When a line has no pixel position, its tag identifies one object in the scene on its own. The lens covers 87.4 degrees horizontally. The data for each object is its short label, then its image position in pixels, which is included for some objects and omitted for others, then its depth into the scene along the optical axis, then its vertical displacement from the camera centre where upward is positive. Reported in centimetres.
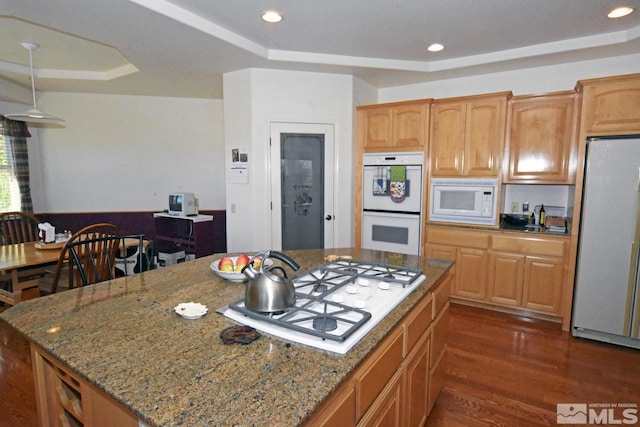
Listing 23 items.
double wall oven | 370 -25
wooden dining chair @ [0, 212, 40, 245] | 333 -55
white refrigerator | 270 -52
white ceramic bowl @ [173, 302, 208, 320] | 124 -50
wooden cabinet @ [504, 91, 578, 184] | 312 +40
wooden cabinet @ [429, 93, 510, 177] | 334 +46
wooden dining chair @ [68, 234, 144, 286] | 249 -61
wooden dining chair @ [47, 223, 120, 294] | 222 -64
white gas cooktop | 107 -49
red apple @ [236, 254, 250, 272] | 170 -43
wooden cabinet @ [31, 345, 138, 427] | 99 -74
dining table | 251 -64
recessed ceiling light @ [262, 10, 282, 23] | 252 +124
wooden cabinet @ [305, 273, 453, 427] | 95 -72
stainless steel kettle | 119 -41
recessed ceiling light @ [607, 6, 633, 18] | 243 +125
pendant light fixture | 301 +55
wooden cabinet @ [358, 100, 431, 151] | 364 +61
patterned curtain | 427 +31
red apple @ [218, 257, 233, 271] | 168 -44
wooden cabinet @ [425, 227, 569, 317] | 317 -85
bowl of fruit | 165 -46
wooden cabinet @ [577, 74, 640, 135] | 270 +63
